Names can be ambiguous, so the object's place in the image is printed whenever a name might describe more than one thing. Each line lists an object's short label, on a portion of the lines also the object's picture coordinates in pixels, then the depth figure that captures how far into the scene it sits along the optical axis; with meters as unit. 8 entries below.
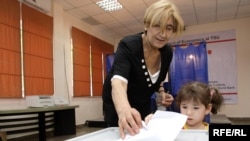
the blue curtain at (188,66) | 4.70
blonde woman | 0.90
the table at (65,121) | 4.38
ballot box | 0.59
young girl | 1.33
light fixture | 4.75
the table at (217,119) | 3.88
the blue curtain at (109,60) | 5.78
